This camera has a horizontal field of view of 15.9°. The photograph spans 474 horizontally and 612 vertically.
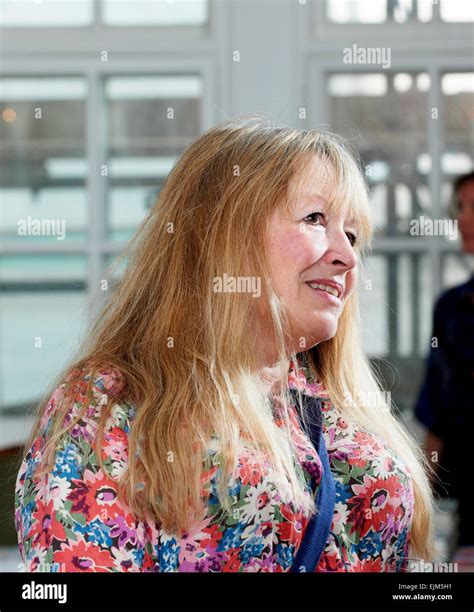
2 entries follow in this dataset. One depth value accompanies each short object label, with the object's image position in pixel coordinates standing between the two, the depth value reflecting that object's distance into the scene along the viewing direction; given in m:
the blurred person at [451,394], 2.67
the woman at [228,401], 1.37
